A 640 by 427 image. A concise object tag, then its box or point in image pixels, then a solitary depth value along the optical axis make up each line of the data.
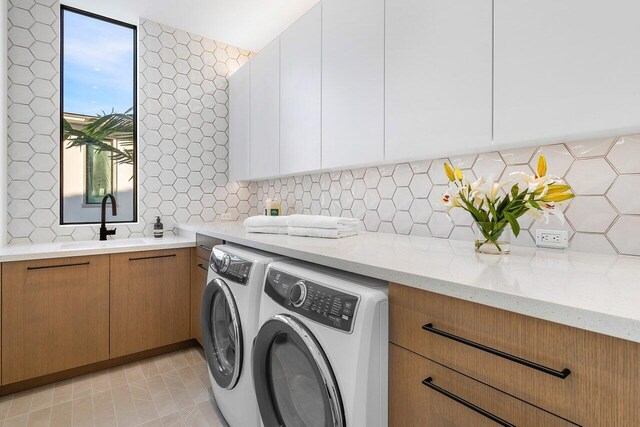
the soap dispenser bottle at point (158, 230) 2.67
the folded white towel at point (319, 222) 1.66
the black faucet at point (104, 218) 2.45
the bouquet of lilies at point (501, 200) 1.07
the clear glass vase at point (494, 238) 1.16
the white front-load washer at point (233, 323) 1.39
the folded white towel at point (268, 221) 1.85
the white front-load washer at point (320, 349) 0.90
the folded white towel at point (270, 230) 1.86
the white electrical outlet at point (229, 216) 3.18
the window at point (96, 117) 2.51
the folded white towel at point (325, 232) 1.65
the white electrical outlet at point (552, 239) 1.25
